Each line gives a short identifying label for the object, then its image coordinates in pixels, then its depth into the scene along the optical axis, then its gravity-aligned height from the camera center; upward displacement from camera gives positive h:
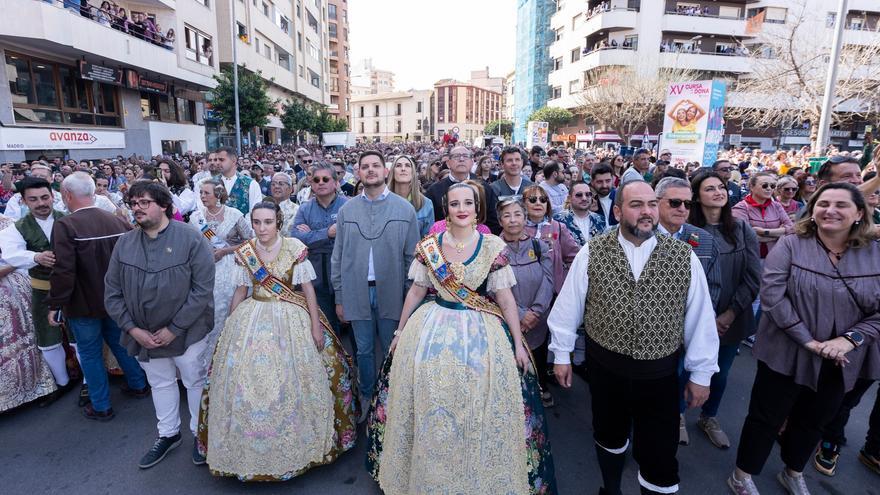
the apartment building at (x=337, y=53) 64.56 +13.35
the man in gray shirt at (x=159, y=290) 3.38 -0.97
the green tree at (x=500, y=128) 75.05 +4.55
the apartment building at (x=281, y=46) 27.28 +7.25
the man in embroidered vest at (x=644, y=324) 2.66 -0.91
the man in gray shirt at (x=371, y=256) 3.90 -0.81
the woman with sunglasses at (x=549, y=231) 4.30 -0.65
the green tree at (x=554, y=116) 41.28 +3.44
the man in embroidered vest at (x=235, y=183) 6.33 -0.41
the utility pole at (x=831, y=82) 10.98 +1.85
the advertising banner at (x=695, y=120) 11.53 +0.93
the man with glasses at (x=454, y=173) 6.07 -0.22
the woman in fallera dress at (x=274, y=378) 3.20 -1.52
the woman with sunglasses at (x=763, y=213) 4.88 -0.54
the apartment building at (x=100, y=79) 13.33 +2.49
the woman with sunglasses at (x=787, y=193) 5.61 -0.38
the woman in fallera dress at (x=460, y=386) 2.71 -1.31
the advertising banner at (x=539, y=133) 21.19 +1.03
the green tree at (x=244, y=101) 21.41 +2.25
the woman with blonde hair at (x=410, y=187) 4.86 -0.33
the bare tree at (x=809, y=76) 18.31 +3.32
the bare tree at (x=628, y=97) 32.16 +4.07
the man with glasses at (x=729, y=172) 7.00 -0.20
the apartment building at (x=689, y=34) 36.81 +9.56
